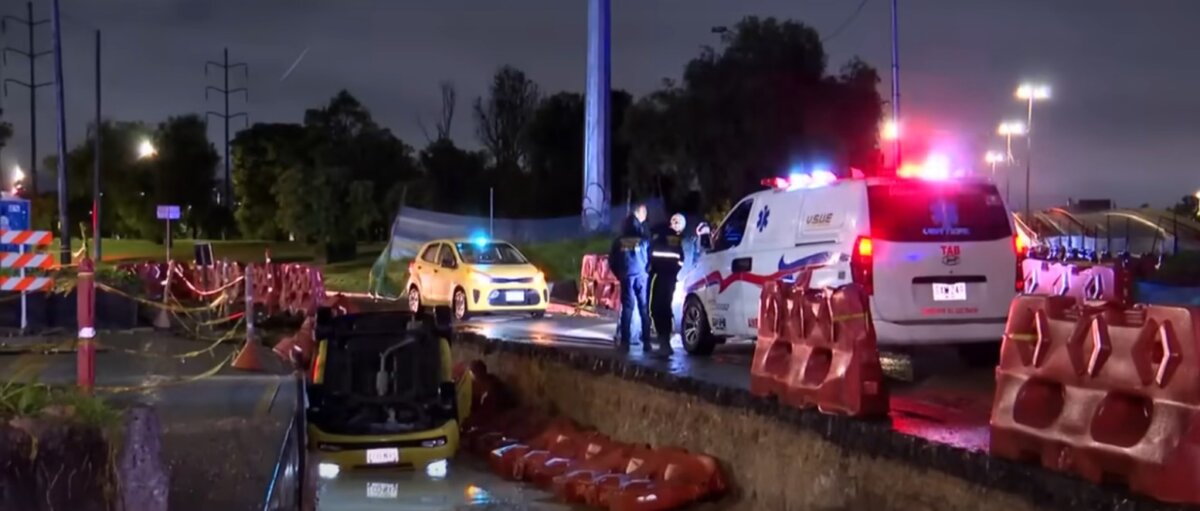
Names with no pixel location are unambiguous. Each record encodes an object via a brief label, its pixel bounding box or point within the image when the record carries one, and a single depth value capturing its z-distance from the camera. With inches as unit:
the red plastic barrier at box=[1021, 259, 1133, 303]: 631.2
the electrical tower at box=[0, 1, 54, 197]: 2025.1
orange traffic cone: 623.2
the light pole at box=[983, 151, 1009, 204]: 1633.0
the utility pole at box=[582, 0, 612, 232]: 1264.8
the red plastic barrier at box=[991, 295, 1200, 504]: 231.3
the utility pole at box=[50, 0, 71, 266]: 1253.4
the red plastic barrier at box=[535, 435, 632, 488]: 430.0
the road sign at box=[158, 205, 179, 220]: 1302.9
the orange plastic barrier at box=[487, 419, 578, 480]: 457.1
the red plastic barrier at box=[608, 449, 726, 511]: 374.0
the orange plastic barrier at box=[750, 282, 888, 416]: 342.0
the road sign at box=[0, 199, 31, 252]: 788.6
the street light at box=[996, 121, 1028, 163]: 1556.3
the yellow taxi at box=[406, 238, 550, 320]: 870.4
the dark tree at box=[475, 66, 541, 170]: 2516.0
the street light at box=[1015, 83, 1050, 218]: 1397.6
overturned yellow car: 413.1
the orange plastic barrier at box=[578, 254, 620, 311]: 938.1
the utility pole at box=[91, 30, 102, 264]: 1333.7
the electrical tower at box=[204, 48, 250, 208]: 2770.7
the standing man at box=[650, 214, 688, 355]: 553.3
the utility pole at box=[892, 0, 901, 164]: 1194.6
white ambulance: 429.1
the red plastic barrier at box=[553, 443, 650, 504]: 406.9
